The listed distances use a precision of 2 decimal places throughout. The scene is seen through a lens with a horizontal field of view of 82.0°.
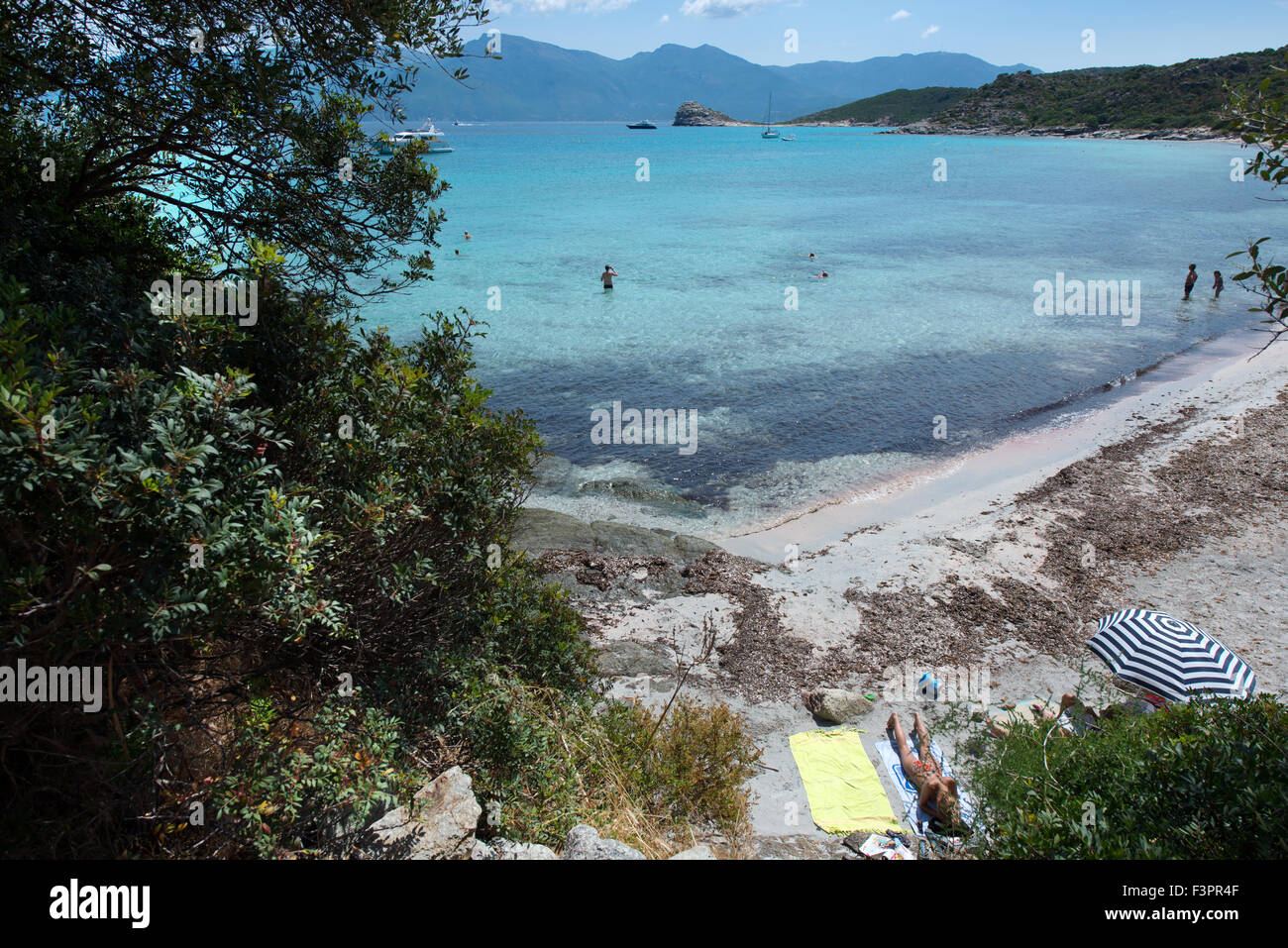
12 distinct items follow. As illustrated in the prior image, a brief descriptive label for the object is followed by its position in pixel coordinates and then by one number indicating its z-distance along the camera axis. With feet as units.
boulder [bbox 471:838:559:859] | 15.31
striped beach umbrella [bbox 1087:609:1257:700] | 27.25
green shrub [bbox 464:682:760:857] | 18.54
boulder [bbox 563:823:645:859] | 15.62
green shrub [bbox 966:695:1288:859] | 12.05
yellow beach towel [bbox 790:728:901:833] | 25.05
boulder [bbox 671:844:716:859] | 15.76
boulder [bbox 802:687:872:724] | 30.35
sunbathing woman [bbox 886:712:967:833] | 22.93
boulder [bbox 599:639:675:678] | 33.30
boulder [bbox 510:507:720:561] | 46.09
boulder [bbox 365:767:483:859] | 14.92
